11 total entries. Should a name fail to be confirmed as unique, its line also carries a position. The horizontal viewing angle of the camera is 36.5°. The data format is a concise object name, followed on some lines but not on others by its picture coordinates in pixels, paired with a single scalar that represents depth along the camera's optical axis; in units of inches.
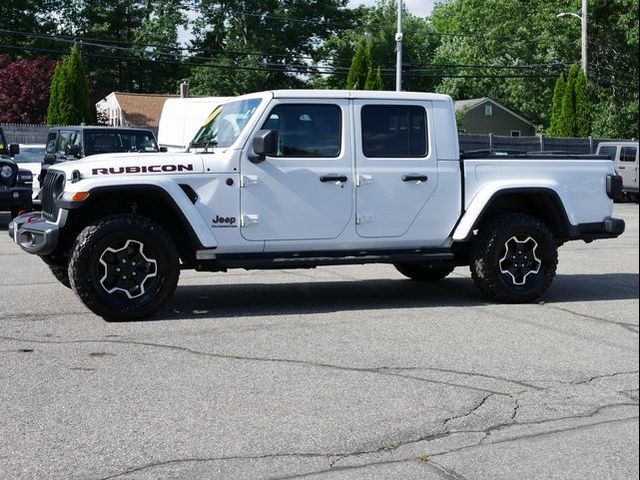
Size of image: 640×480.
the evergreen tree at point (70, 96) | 1440.7
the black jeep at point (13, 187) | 684.1
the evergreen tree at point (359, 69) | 1489.3
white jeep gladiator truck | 318.3
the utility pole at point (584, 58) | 1387.3
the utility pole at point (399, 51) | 1369.5
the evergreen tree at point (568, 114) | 1576.0
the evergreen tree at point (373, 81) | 1451.8
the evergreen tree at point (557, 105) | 1606.8
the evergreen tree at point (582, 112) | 1571.1
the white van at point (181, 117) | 922.7
